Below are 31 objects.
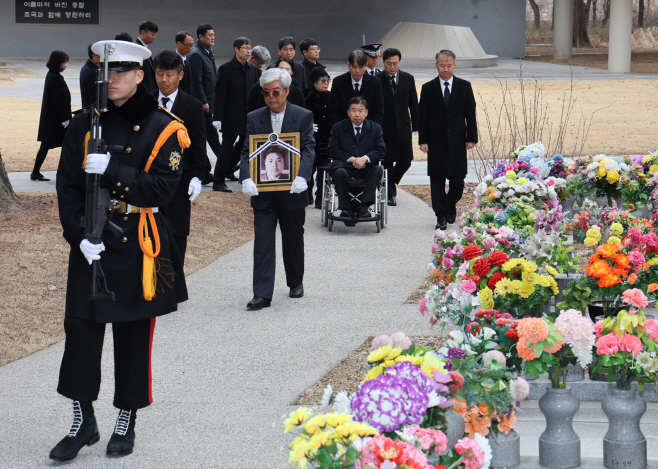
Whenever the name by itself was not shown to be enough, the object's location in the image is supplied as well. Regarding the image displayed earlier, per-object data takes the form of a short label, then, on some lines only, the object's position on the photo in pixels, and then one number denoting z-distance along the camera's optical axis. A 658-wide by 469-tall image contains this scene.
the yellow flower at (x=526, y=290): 8.00
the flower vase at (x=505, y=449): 6.31
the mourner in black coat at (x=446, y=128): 17.43
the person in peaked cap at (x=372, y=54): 19.56
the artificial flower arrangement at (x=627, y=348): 6.08
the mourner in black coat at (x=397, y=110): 19.53
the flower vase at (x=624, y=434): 6.31
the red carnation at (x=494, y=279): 8.15
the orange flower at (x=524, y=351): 5.97
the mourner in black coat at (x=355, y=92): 18.34
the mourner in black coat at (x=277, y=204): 12.58
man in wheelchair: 17.51
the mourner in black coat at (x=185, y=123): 11.43
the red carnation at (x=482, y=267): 8.21
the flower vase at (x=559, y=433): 6.39
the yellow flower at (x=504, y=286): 8.02
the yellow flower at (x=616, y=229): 10.22
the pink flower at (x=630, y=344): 6.06
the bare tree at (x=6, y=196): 18.71
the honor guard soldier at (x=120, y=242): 7.49
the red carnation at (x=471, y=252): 8.69
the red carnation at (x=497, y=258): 8.24
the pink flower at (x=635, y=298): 6.83
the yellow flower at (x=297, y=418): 4.69
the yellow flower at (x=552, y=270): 8.38
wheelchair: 17.70
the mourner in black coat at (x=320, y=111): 19.01
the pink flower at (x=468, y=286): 8.23
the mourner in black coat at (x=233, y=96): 20.37
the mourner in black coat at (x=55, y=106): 21.18
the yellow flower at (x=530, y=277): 8.01
